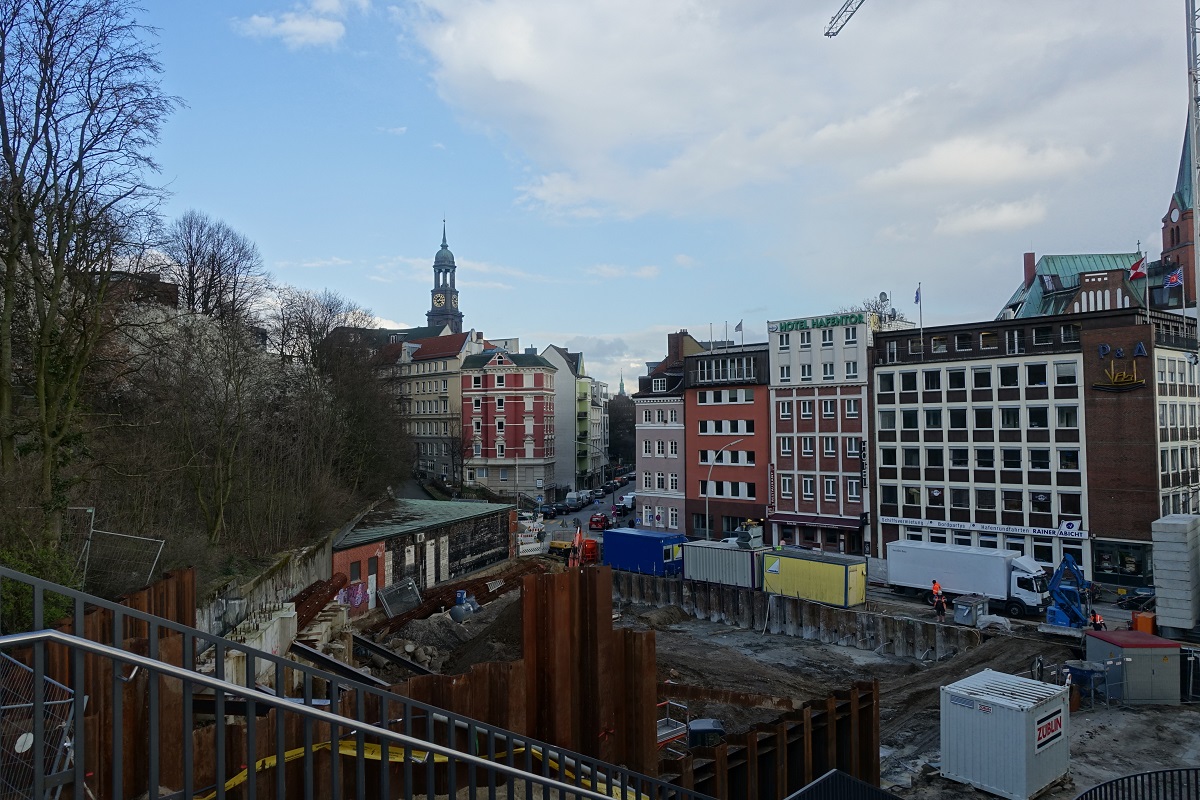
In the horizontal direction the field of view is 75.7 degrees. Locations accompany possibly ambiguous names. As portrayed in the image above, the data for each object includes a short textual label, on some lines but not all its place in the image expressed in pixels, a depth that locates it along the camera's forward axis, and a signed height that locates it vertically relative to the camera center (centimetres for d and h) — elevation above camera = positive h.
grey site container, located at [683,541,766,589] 3319 -618
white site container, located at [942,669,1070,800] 1438 -606
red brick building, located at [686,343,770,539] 4850 -85
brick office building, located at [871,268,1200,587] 3538 -76
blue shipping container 3703 -610
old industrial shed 2912 -491
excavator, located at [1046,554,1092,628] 2670 -638
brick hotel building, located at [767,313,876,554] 4422 -35
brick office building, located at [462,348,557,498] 7381 +50
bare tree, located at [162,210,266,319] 3938 +861
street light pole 4969 -398
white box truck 2955 -611
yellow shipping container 3017 -614
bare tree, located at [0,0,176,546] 1377 +386
